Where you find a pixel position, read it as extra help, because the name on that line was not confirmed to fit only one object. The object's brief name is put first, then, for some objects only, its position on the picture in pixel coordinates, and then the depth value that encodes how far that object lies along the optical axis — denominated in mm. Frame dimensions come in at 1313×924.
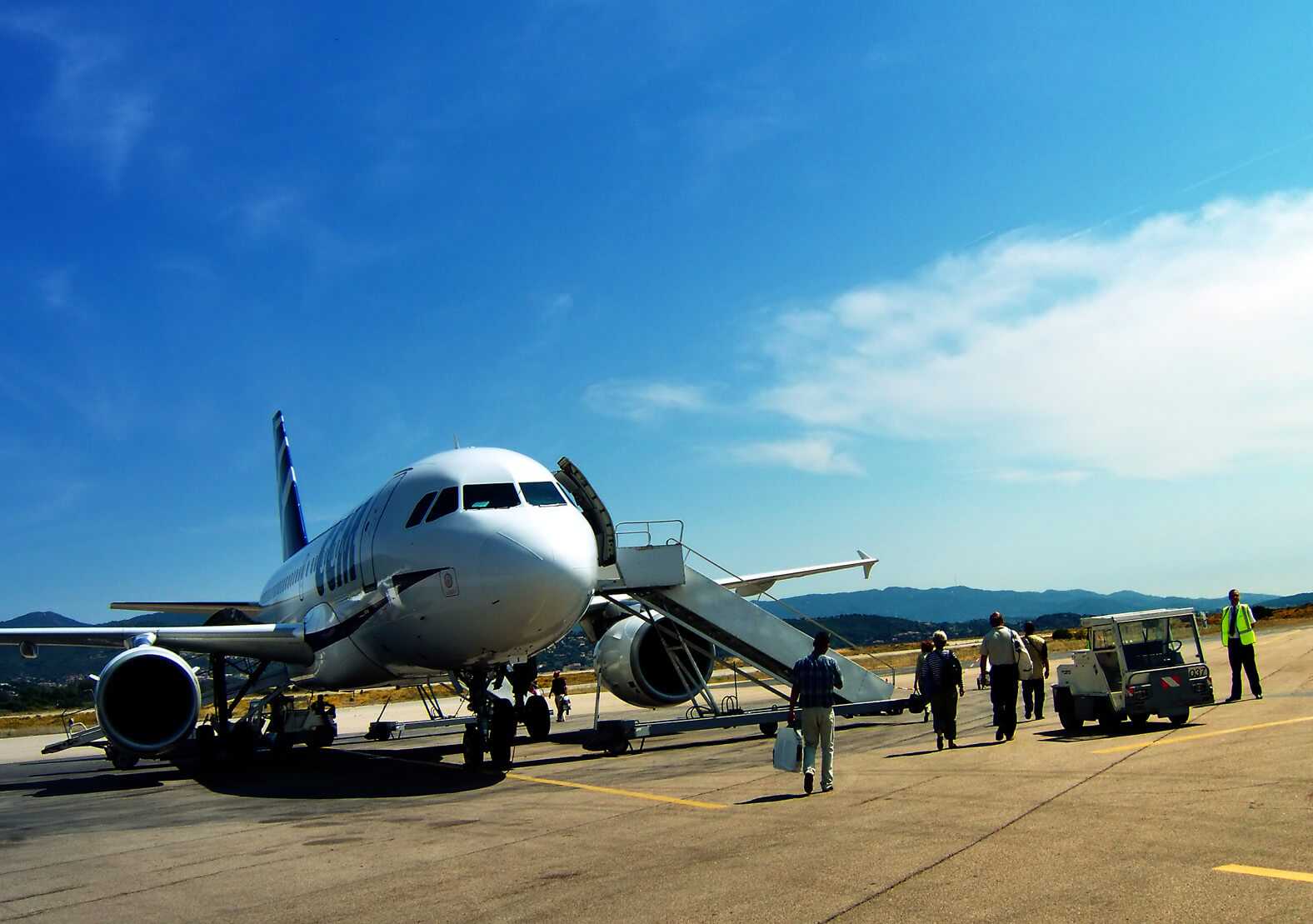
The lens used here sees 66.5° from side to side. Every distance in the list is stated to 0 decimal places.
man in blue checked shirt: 10164
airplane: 13008
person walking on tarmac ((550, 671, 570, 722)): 30156
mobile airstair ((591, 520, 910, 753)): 18141
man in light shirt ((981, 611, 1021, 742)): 13781
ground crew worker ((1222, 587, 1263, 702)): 15562
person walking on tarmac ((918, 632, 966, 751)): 13141
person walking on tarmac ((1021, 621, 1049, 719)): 16625
